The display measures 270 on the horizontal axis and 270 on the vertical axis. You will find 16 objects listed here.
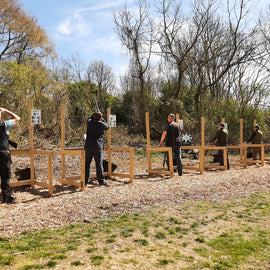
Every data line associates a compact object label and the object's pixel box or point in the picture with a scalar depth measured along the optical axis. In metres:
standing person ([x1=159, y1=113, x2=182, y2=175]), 9.06
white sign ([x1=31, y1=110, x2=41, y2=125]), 6.70
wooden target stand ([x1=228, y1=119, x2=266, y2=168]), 11.58
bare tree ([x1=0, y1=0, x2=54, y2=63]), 17.96
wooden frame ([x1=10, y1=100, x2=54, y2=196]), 6.23
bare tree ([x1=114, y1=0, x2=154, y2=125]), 17.92
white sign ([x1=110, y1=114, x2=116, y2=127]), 8.14
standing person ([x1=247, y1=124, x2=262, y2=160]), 12.89
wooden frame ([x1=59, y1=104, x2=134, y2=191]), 6.60
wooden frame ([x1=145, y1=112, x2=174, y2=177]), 8.65
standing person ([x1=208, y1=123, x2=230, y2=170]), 10.91
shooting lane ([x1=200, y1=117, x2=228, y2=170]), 10.56
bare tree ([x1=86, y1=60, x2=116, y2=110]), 25.50
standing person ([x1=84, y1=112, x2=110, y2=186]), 7.18
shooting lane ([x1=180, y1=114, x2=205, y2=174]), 9.70
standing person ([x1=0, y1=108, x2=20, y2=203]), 5.57
